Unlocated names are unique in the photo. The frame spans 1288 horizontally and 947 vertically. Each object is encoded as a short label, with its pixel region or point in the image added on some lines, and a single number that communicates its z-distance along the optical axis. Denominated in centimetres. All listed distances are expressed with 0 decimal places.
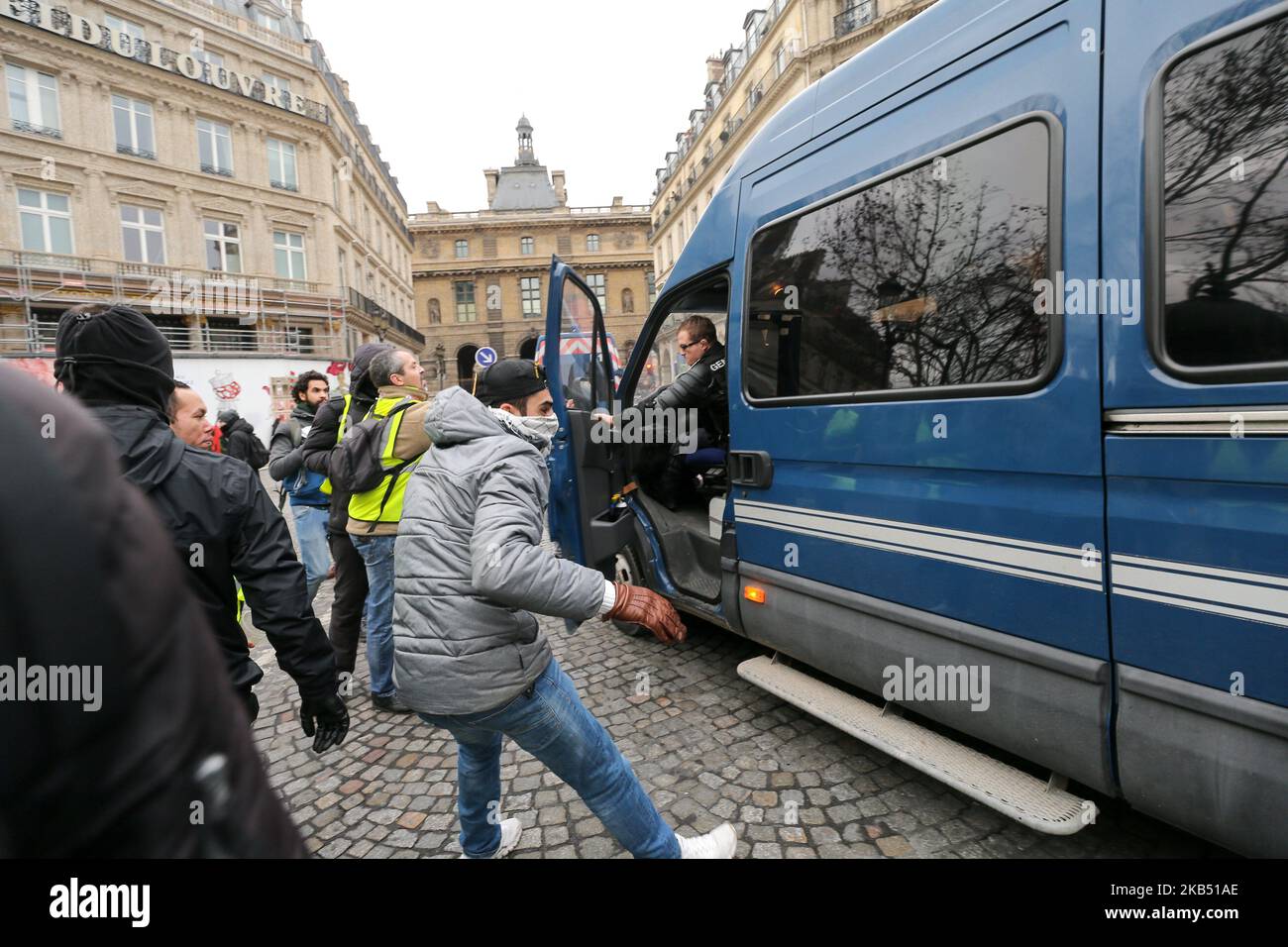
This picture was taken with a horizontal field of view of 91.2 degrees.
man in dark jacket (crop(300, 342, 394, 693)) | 395
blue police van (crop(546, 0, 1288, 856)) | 165
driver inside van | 412
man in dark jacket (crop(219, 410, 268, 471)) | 654
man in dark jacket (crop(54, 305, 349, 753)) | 183
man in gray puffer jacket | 184
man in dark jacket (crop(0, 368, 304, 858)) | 56
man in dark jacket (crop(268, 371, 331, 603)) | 490
